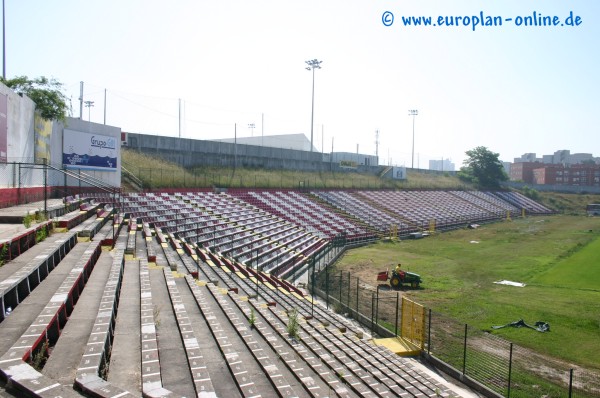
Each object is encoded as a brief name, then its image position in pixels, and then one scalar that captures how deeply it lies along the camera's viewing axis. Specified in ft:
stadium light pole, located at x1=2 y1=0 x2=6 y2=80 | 84.43
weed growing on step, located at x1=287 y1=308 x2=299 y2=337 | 33.30
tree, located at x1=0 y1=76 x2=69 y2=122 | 70.47
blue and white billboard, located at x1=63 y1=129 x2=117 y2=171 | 88.07
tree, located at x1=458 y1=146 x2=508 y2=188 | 276.82
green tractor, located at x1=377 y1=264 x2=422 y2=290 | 75.10
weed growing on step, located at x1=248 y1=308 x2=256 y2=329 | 33.68
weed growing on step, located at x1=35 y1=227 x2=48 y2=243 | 38.69
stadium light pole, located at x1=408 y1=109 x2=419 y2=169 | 324.80
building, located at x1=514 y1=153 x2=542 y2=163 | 614.87
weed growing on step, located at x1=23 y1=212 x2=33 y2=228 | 40.45
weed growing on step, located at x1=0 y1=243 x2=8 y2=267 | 30.53
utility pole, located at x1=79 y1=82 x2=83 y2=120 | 212.60
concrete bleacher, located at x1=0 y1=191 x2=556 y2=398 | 19.86
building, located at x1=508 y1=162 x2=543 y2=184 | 405.45
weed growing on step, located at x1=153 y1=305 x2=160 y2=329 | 28.66
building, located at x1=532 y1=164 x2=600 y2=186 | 376.27
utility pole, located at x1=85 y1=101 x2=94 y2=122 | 259.97
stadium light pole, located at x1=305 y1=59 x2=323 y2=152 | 208.85
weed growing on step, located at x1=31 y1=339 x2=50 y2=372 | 18.67
